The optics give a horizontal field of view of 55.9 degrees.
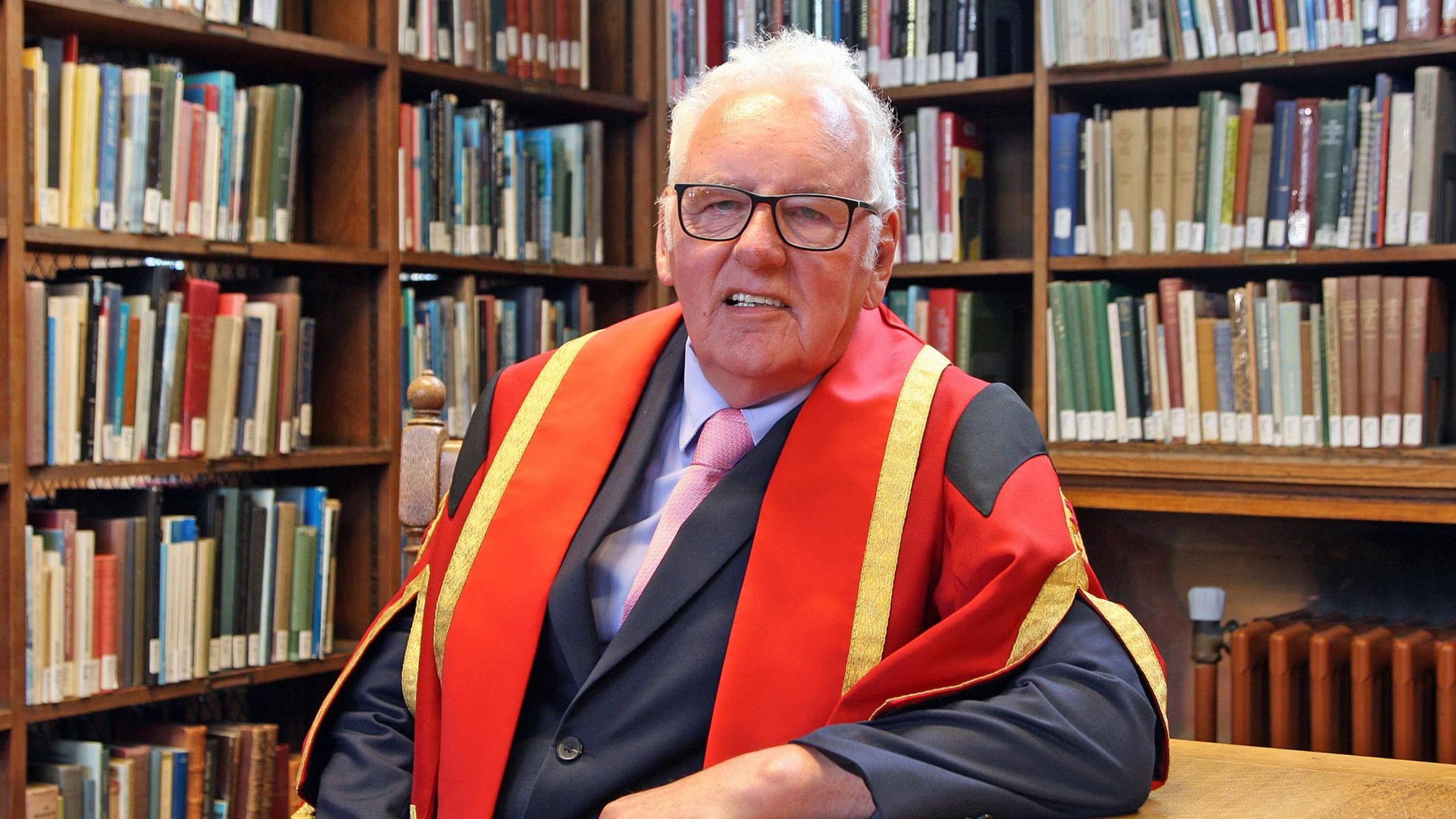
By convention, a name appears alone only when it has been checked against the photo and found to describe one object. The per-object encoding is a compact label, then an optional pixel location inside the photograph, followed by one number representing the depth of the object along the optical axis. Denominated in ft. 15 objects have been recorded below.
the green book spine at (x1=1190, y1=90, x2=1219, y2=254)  9.12
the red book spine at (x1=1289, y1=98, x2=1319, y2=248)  8.73
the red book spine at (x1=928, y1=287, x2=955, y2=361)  10.24
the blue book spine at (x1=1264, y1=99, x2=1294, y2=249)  8.82
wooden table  4.00
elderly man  4.25
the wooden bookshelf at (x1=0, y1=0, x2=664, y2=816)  8.50
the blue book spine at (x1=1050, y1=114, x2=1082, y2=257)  9.59
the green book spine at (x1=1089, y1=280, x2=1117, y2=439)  9.48
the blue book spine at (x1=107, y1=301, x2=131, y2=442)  8.31
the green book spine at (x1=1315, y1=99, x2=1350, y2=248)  8.65
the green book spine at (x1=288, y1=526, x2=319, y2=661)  9.36
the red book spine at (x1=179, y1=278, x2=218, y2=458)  8.68
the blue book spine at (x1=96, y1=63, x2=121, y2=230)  8.24
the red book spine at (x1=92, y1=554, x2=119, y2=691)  8.27
